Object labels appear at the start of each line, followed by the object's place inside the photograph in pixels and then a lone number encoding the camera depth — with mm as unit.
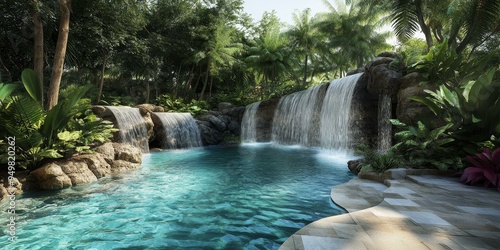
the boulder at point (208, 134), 18281
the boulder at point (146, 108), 14977
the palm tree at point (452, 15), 8914
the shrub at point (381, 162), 5969
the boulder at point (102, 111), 12570
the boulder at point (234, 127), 20734
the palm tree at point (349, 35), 30175
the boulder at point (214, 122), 19469
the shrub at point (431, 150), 5508
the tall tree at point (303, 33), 30344
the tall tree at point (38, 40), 8867
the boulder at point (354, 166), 7125
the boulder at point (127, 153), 8453
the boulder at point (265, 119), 20406
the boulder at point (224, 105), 24016
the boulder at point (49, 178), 5727
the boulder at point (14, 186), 5184
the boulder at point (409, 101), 8065
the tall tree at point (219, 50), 24422
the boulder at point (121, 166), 7662
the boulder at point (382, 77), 9727
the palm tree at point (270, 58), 28266
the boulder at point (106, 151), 7797
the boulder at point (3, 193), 4902
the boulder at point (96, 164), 6840
